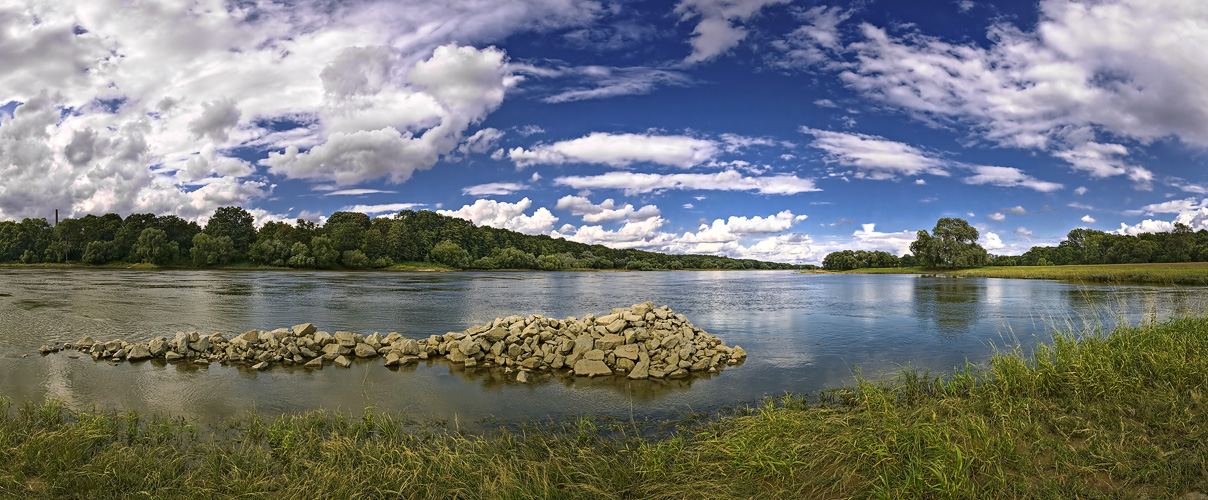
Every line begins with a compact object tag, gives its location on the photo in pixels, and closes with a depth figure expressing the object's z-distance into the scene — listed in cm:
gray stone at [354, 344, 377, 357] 1440
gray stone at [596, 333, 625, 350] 1334
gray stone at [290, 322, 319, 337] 1516
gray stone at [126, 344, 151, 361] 1390
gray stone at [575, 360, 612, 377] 1241
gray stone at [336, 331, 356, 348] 1462
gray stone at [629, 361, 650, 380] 1208
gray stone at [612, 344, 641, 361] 1287
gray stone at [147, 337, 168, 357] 1413
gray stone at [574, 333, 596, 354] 1331
